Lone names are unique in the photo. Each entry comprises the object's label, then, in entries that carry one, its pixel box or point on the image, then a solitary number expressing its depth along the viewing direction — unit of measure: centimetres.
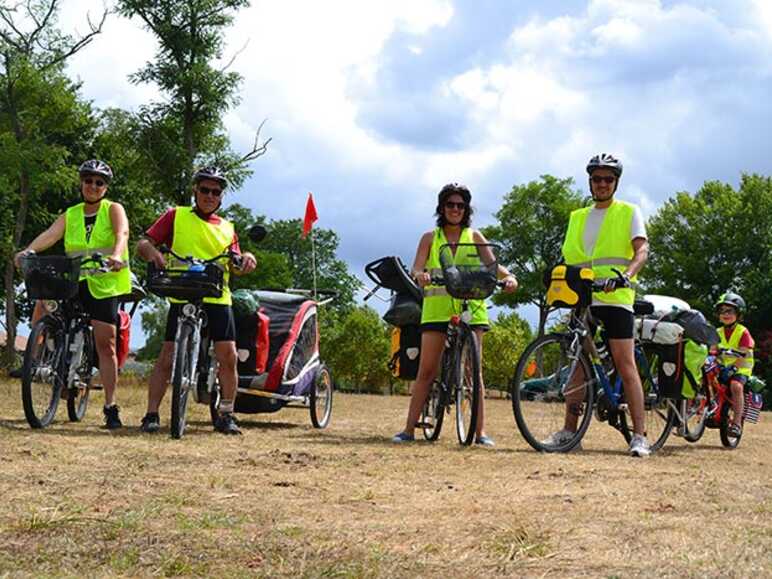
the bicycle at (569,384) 804
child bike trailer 983
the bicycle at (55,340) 830
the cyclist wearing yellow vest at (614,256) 811
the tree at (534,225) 5853
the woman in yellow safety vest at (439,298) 855
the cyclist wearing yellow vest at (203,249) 848
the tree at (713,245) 4959
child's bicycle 1088
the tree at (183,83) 2909
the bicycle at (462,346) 824
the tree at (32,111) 2572
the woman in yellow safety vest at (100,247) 861
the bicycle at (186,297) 800
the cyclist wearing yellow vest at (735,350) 1170
